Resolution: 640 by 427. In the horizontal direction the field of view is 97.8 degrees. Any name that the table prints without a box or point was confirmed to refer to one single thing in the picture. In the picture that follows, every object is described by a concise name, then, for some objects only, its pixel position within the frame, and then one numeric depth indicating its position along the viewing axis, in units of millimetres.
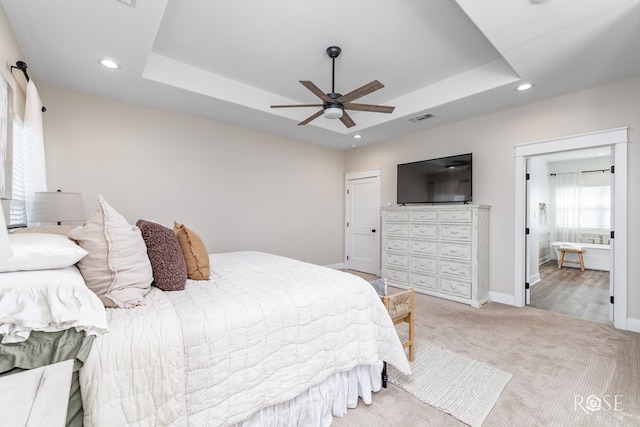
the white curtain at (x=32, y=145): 2303
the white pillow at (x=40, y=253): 1028
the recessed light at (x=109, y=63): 2504
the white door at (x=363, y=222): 5328
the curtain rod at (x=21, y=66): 2112
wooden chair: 2002
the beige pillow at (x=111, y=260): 1314
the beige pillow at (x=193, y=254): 1968
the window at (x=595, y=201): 6070
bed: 987
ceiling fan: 2391
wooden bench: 5730
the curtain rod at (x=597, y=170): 6018
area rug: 1730
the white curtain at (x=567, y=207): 6409
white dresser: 3627
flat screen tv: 3963
